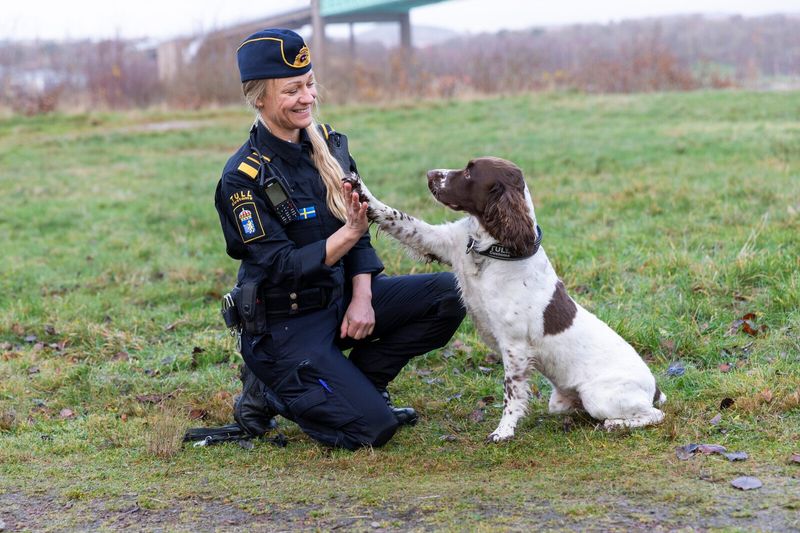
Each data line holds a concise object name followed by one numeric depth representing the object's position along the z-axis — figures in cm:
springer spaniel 394
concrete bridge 2367
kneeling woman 398
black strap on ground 427
